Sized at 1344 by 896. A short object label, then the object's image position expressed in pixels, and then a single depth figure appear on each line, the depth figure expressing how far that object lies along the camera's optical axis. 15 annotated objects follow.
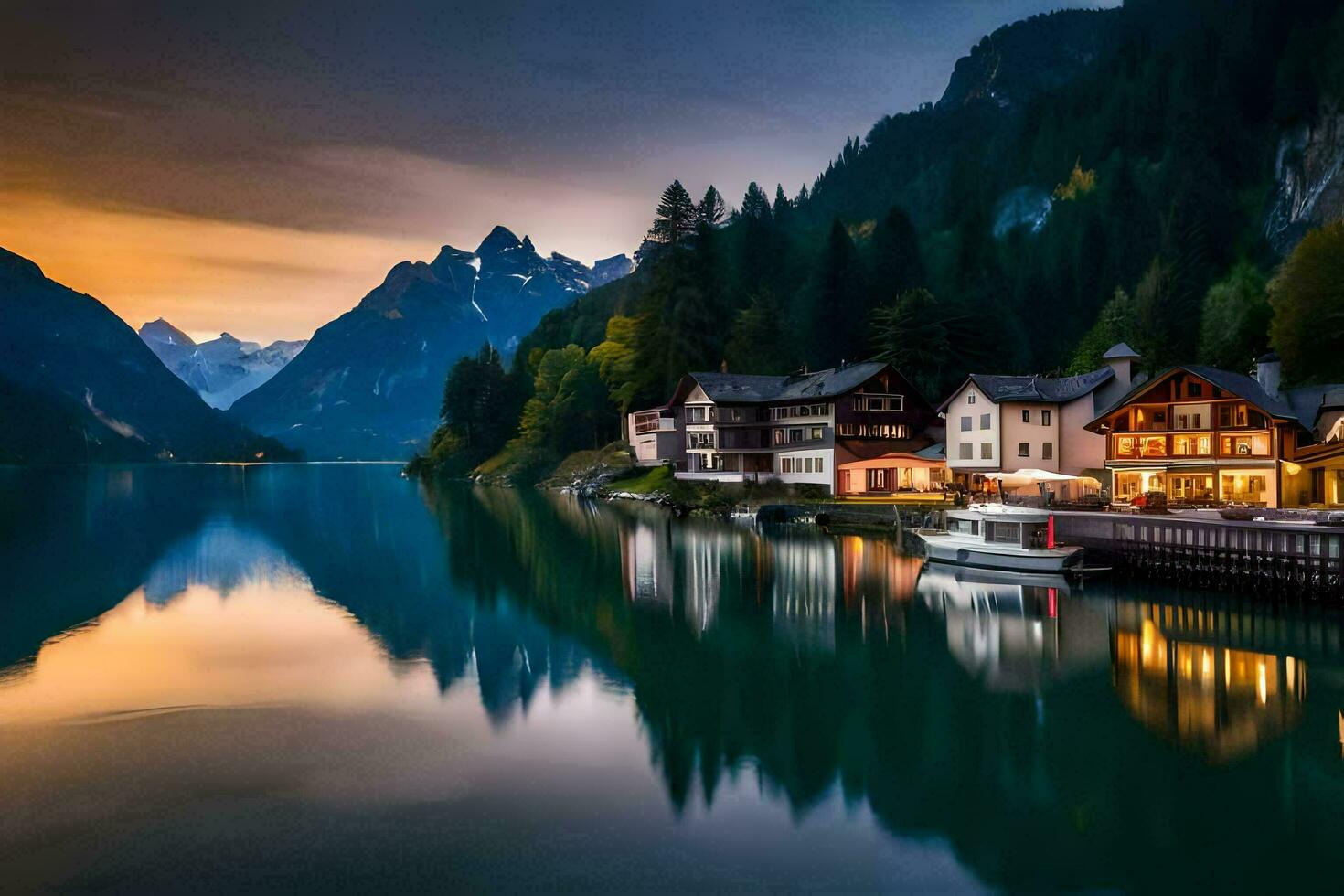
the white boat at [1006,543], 43.66
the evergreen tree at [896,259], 108.56
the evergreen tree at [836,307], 107.12
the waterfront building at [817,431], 76.06
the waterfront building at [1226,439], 51.38
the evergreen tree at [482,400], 157.38
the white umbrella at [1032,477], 54.41
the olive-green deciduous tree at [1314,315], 63.41
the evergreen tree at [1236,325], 75.19
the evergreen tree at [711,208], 120.00
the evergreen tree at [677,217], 116.06
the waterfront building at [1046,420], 64.81
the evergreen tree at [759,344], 105.50
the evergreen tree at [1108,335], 84.94
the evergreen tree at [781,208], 162.88
